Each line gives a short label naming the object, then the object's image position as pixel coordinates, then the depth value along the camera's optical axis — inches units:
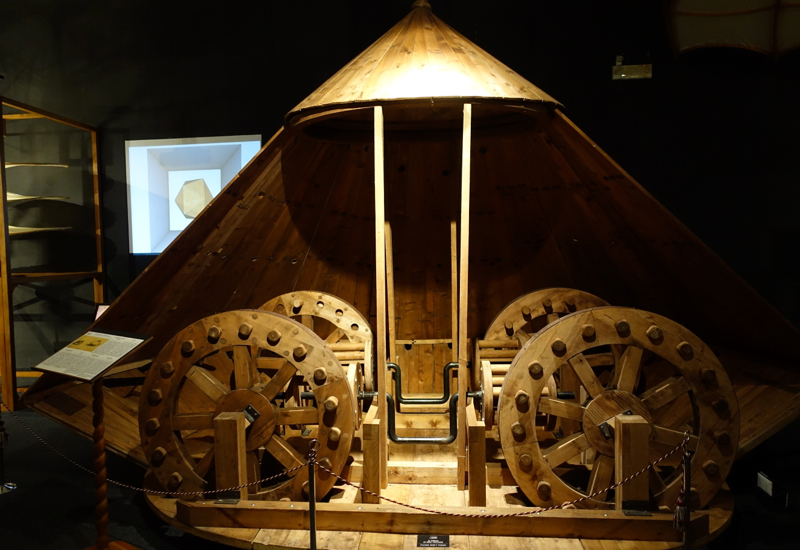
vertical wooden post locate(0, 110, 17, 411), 164.7
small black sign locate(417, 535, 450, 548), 96.1
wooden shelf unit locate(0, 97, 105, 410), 165.5
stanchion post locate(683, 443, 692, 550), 86.4
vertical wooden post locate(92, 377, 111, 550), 94.0
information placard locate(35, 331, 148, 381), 90.0
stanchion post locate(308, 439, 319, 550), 91.0
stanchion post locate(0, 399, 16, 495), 125.0
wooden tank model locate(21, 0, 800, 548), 101.0
